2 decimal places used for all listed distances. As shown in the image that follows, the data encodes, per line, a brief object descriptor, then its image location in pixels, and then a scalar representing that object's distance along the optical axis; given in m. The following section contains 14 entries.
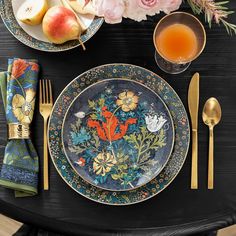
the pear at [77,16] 0.83
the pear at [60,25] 0.80
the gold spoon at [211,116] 0.80
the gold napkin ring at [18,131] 0.79
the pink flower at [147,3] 0.64
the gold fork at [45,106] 0.79
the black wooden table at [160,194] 0.75
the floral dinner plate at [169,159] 0.78
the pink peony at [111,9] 0.64
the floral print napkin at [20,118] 0.77
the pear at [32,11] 0.82
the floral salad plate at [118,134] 0.79
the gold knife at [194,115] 0.79
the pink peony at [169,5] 0.65
